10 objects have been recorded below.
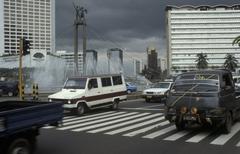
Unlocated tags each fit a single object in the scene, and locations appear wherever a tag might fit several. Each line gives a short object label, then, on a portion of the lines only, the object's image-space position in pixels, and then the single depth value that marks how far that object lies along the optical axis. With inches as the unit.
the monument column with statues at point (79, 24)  2054.6
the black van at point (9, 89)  1563.7
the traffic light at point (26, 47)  1018.3
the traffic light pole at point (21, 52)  1003.5
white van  813.8
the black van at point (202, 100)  518.3
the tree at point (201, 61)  5743.1
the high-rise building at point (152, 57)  6926.2
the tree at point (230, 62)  5746.6
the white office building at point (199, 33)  6368.1
